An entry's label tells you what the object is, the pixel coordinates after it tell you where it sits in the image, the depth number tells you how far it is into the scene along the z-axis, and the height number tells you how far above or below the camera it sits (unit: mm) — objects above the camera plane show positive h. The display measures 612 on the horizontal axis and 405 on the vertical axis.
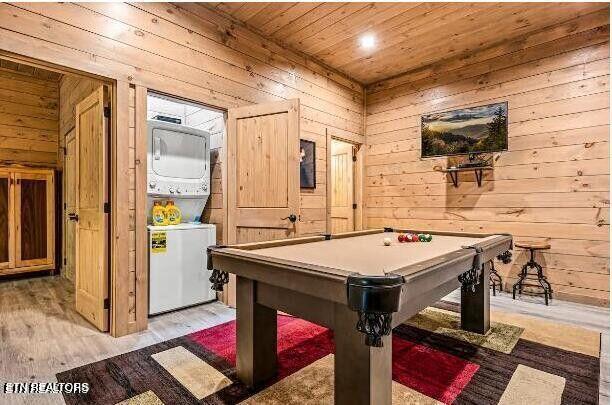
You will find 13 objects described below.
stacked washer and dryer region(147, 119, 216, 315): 3091 -252
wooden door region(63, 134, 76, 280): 4277 -46
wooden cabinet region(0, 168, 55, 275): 4195 -243
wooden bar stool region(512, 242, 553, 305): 3414 -840
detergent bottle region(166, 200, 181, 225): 3439 -130
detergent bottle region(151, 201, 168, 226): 3367 -143
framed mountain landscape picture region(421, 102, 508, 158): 3906 +862
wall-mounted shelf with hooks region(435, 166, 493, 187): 4032 +359
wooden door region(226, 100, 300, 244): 3150 +281
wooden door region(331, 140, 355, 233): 5324 +208
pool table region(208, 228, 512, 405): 1159 -371
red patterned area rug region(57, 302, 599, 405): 1739 -1040
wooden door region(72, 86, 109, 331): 2670 -91
